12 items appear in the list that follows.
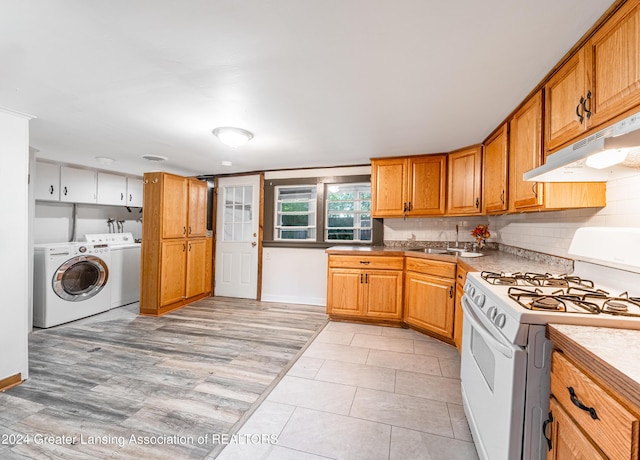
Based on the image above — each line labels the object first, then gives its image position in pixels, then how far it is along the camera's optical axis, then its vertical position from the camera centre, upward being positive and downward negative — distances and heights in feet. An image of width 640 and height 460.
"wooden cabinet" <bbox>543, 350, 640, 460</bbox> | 1.97 -1.57
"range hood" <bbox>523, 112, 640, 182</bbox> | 2.85 +1.04
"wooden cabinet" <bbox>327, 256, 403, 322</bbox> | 10.71 -2.42
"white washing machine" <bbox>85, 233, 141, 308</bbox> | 12.72 -2.12
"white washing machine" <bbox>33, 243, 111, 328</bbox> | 10.28 -2.35
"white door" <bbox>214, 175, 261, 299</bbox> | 14.79 -0.57
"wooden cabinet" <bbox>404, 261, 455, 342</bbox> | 8.88 -2.55
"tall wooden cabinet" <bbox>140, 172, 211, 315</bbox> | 11.98 -0.79
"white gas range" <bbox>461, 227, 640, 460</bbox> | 3.12 -1.17
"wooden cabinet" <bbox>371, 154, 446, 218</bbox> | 10.96 +1.82
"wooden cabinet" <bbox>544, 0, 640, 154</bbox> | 3.40 +2.26
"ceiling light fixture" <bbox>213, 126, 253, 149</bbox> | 8.13 +2.78
